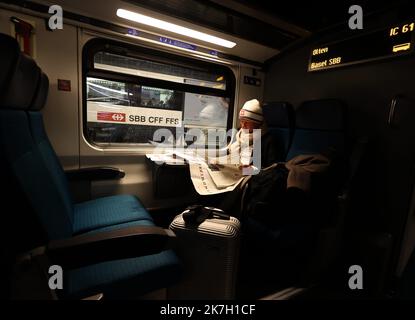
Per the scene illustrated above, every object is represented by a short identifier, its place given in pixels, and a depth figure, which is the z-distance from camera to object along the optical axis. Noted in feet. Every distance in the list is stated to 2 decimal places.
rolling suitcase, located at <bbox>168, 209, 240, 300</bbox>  3.88
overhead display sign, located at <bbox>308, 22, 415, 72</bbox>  5.18
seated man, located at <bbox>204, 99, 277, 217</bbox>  7.15
